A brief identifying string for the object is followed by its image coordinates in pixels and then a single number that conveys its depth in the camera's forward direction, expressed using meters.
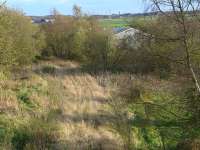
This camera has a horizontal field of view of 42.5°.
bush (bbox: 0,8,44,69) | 27.13
